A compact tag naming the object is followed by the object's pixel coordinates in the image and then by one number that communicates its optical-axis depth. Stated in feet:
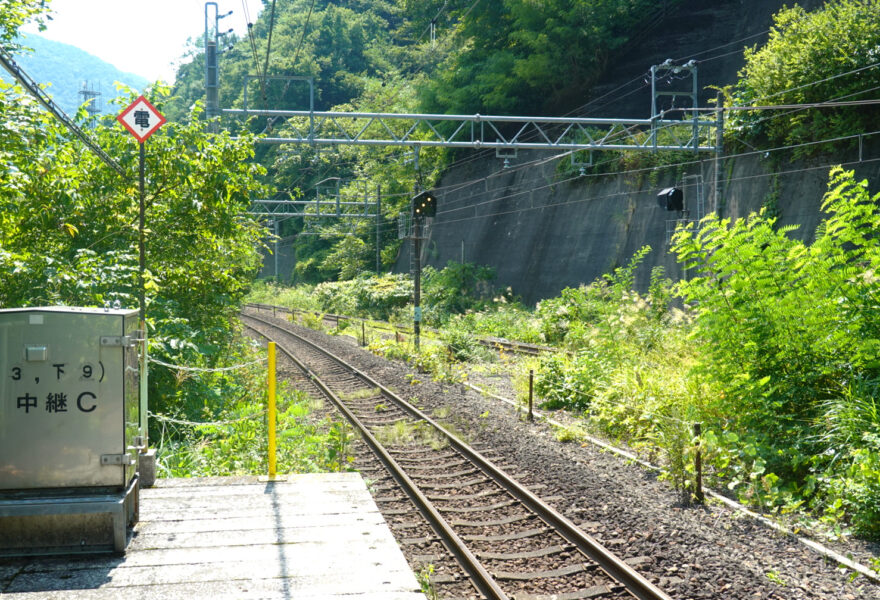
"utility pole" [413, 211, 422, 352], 77.93
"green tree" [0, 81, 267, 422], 27.32
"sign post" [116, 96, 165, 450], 25.85
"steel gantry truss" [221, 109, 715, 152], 62.69
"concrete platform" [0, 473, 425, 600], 14.80
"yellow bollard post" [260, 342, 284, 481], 21.67
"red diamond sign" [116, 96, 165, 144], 26.08
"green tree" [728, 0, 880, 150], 62.95
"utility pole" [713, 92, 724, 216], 66.08
